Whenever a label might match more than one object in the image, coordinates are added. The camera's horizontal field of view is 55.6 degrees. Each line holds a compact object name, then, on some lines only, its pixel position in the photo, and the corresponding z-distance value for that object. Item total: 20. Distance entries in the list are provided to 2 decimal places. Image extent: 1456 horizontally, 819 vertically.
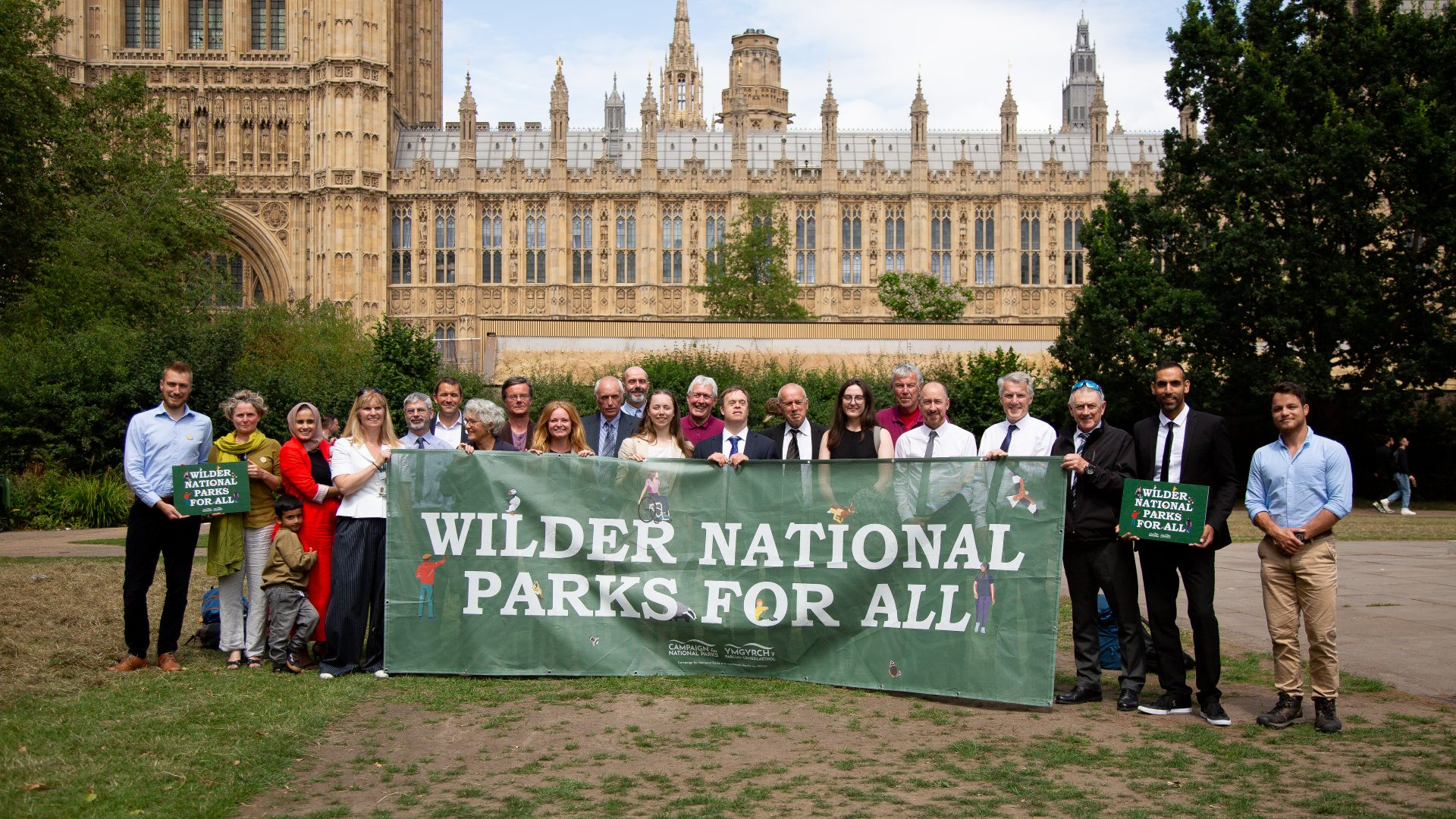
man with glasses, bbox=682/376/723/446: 8.70
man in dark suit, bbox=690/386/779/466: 8.27
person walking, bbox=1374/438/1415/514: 24.42
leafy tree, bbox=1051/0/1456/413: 25.83
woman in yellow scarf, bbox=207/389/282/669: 8.51
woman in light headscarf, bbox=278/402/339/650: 8.48
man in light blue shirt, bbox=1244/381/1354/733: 6.88
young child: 8.36
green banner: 7.50
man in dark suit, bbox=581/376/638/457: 9.15
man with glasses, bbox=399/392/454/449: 8.62
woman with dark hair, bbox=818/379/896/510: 8.31
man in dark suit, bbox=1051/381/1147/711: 7.41
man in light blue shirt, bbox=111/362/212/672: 8.30
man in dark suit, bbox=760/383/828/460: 8.34
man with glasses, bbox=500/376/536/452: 8.85
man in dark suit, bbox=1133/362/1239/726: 7.20
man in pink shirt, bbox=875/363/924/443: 8.73
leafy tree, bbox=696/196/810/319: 42.31
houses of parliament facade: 49.75
